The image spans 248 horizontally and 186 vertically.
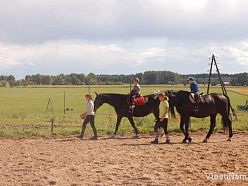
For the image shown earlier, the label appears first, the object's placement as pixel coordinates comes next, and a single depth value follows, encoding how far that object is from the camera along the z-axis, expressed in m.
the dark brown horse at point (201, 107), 12.36
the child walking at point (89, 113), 13.21
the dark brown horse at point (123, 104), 13.70
